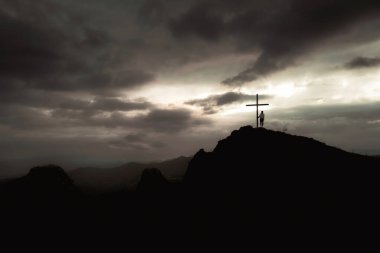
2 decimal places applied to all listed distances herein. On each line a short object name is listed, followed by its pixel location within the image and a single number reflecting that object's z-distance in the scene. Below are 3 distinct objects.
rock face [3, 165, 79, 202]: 86.88
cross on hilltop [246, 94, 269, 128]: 49.19
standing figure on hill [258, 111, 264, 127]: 49.34
